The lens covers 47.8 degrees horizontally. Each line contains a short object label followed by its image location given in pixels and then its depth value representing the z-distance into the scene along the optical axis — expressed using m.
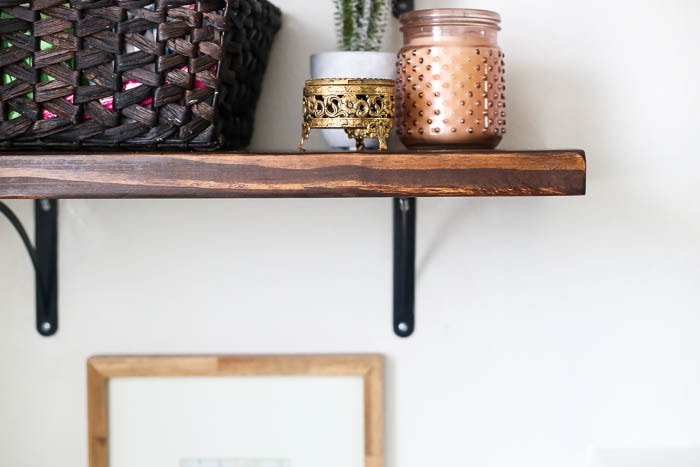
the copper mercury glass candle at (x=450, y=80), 0.64
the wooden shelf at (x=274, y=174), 0.58
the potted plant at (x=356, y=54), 0.68
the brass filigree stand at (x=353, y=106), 0.61
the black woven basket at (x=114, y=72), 0.60
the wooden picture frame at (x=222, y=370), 0.79
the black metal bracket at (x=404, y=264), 0.78
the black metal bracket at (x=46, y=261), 0.78
